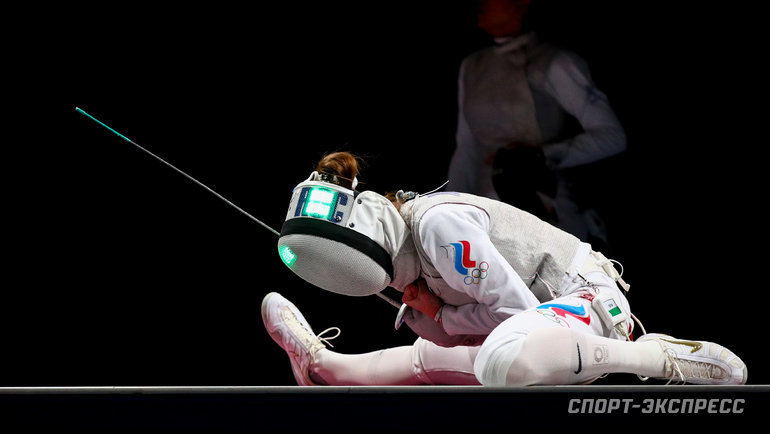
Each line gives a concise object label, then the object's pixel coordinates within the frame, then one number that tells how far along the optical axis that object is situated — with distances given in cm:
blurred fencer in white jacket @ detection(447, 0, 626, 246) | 1460
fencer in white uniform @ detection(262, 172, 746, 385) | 1383
